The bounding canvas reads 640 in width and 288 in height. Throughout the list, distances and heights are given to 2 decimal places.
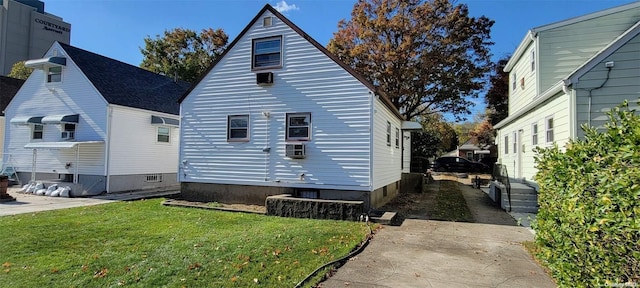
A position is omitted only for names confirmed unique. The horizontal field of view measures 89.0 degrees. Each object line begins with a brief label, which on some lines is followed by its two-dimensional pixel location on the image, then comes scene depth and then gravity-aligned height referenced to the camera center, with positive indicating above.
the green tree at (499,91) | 22.66 +4.81
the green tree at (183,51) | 32.12 +10.09
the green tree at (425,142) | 26.20 +1.20
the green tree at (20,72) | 32.16 +7.49
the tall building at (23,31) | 59.72 +22.59
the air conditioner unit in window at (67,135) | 15.83 +0.65
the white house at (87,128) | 15.22 +1.05
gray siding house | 8.59 +2.48
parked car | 29.34 -0.72
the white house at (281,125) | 10.14 +0.96
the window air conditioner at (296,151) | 10.47 +0.09
